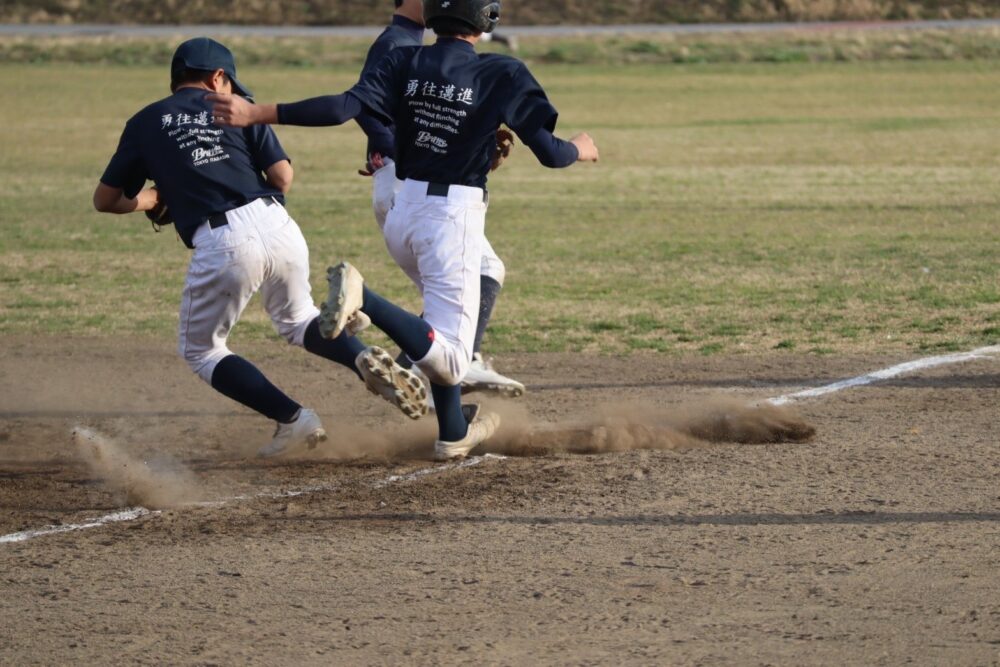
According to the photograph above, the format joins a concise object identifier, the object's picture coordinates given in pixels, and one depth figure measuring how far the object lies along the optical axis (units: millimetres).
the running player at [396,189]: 14117
